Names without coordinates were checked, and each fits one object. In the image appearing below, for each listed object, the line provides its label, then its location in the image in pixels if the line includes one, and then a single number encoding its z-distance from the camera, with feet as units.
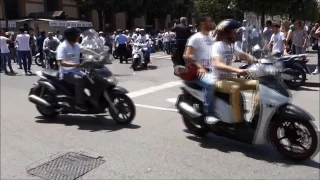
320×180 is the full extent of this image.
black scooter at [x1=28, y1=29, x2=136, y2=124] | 19.90
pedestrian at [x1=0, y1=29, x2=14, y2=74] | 43.11
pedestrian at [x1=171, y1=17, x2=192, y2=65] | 35.73
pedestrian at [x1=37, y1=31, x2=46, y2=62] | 52.65
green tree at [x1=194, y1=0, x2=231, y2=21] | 102.49
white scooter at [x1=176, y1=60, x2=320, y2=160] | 13.75
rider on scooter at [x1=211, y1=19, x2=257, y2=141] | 14.87
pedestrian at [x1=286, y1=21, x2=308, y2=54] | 38.01
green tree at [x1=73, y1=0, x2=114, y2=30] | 108.47
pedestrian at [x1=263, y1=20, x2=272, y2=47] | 44.58
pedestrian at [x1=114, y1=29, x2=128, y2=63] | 54.70
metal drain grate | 13.82
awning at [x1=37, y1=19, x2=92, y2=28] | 83.09
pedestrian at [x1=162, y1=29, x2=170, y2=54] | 71.90
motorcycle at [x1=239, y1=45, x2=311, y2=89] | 29.94
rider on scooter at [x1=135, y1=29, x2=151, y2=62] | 48.08
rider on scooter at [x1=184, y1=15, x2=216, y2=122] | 16.55
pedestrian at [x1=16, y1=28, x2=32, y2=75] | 42.34
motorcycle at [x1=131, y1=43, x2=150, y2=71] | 45.78
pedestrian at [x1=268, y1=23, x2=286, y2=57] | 35.67
